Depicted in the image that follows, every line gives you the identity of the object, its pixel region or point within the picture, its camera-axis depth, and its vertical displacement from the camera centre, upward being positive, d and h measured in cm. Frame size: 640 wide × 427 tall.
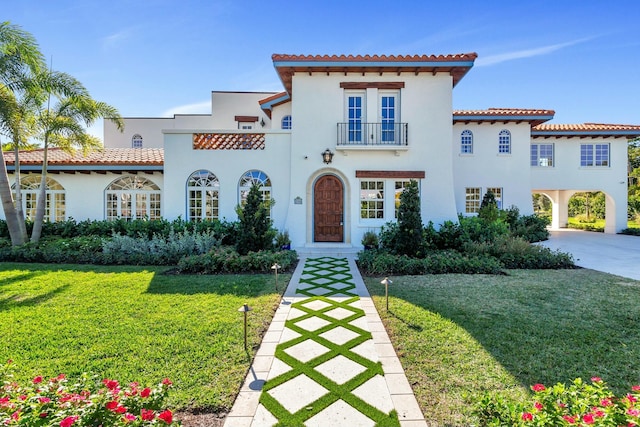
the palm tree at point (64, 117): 1102 +382
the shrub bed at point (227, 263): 803 -140
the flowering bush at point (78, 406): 199 -144
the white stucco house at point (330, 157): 1152 +237
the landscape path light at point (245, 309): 381 -127
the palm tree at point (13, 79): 966 +475
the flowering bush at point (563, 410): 198 -148
